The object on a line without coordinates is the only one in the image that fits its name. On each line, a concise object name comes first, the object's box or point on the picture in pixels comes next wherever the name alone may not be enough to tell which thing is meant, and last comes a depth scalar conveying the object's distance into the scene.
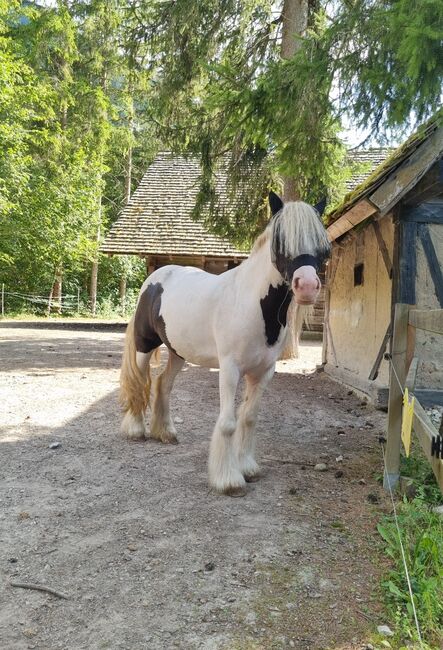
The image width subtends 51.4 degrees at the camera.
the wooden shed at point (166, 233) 15.45
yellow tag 2.44
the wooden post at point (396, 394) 3.41
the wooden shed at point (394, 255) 5.14
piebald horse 2.92
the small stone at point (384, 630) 1.92
